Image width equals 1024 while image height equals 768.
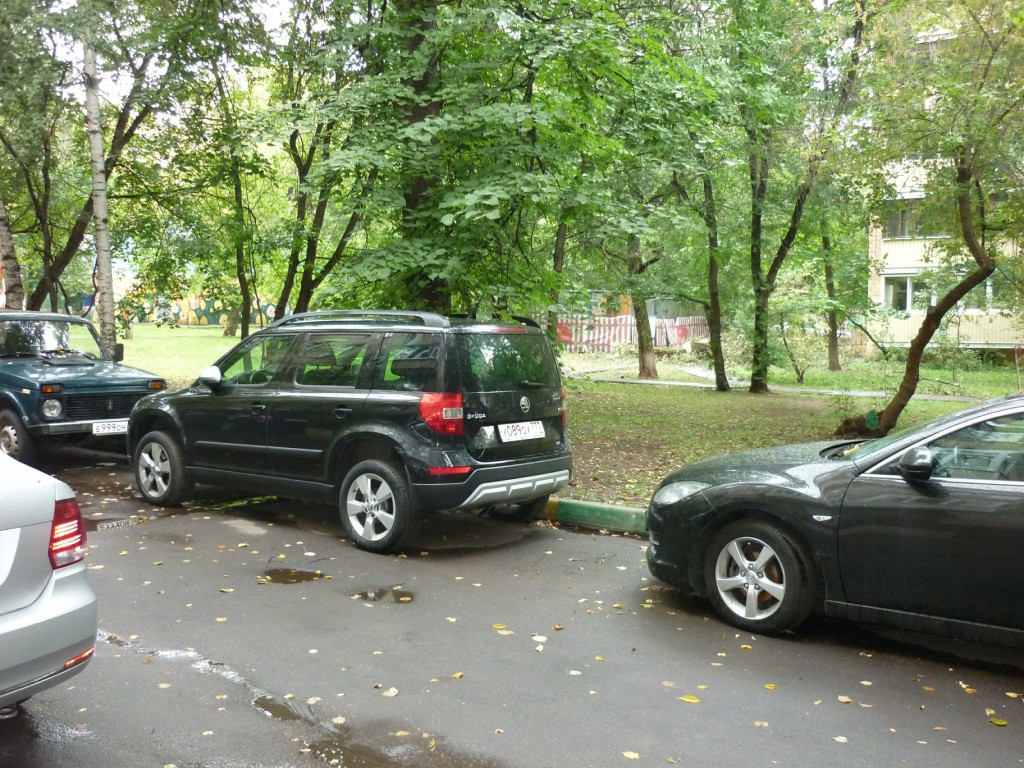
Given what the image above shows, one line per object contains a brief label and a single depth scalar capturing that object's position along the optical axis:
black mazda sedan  4.55
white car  3.29
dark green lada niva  10.17
